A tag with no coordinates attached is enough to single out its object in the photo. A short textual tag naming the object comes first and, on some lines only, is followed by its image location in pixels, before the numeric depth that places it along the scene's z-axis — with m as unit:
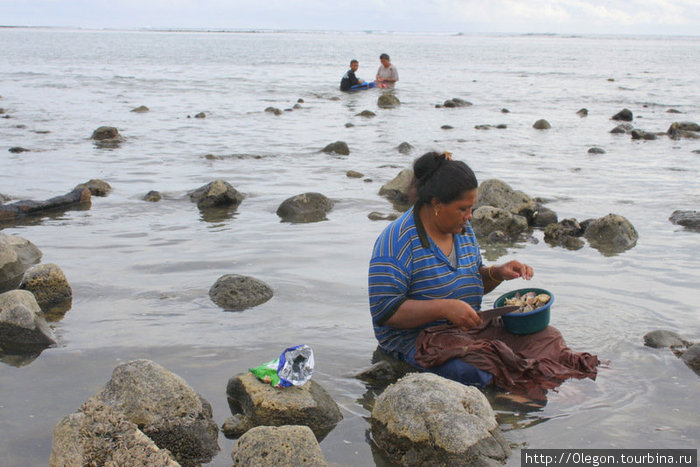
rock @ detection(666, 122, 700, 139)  17.39
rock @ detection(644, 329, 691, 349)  5.53
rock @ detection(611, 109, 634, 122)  20.62
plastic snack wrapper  4.37
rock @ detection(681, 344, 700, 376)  5.16
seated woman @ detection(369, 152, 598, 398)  4.73
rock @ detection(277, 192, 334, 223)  9.39
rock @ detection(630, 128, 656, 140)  17.12
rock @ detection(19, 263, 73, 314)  6.20
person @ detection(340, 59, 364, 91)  27.33
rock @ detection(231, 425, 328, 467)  3.65
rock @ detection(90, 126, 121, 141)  15.76
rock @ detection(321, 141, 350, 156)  14.62
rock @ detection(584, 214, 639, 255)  8.30
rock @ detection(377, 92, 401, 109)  23.50
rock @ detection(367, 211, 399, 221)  9.39
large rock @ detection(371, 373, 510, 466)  3.86
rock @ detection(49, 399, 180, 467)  3.47
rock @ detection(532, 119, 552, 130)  18.67
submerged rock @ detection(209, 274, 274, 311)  6.29
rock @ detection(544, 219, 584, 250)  8.33
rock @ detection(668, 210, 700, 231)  9.01
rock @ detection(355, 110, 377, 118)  20.88
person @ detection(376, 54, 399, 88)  28.11
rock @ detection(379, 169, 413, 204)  10.45
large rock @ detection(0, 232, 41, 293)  6.84
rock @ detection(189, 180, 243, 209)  9.85
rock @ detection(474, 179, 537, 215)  9.32
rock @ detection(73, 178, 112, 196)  10.48
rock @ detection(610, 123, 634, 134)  18.23
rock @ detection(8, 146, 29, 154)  13.95
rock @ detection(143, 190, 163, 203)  10.19
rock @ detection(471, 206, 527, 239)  8.72
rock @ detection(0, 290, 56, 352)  5.30
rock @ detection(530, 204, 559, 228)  9.13
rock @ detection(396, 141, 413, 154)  14.89
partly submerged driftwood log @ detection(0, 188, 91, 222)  9.11
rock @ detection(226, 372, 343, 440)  4.28
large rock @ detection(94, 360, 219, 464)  3.97
